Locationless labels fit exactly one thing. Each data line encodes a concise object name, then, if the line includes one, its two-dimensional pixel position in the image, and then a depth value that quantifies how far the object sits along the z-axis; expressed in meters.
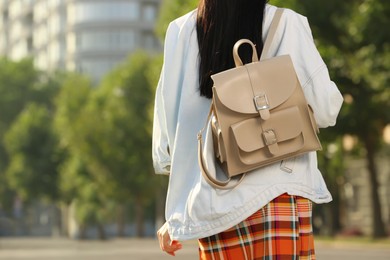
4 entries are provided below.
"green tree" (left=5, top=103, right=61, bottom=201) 75.50
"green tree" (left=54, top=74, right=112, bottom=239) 62.47
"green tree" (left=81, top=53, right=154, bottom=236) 60.41
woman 3.51
